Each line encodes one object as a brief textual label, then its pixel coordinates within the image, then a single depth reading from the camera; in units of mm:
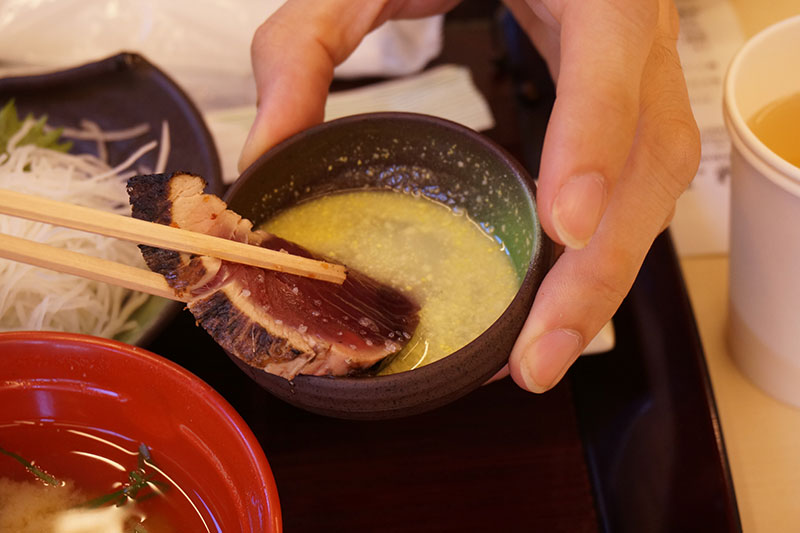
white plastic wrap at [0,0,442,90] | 536
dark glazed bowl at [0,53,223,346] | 467
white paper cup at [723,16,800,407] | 368
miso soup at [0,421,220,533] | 354
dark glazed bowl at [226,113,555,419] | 347
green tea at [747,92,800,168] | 391
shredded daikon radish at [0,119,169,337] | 421
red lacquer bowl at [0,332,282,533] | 348
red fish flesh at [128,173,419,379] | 342
